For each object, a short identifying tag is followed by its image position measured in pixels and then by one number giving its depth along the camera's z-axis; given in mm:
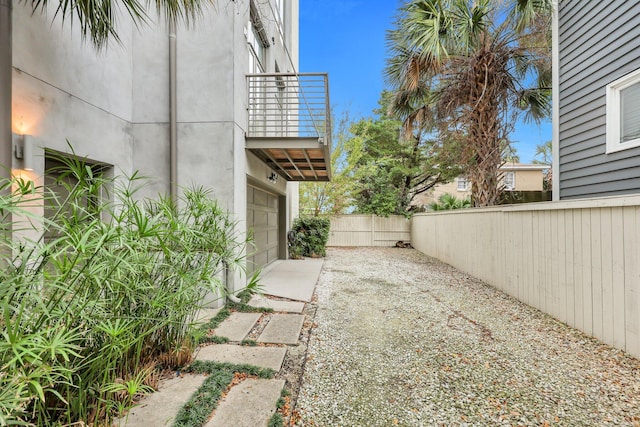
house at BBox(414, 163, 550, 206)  19155
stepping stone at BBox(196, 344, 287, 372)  2896
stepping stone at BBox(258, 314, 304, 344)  3469
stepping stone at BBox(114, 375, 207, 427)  1990
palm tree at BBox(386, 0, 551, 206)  6055
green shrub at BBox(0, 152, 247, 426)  1348
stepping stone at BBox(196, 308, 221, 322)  4186
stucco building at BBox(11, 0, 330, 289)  3225
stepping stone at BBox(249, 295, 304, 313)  4594
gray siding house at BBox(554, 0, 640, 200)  4566
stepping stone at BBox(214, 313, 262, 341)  3547
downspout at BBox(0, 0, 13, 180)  2764
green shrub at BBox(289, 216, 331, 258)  10414
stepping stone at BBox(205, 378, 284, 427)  2059
